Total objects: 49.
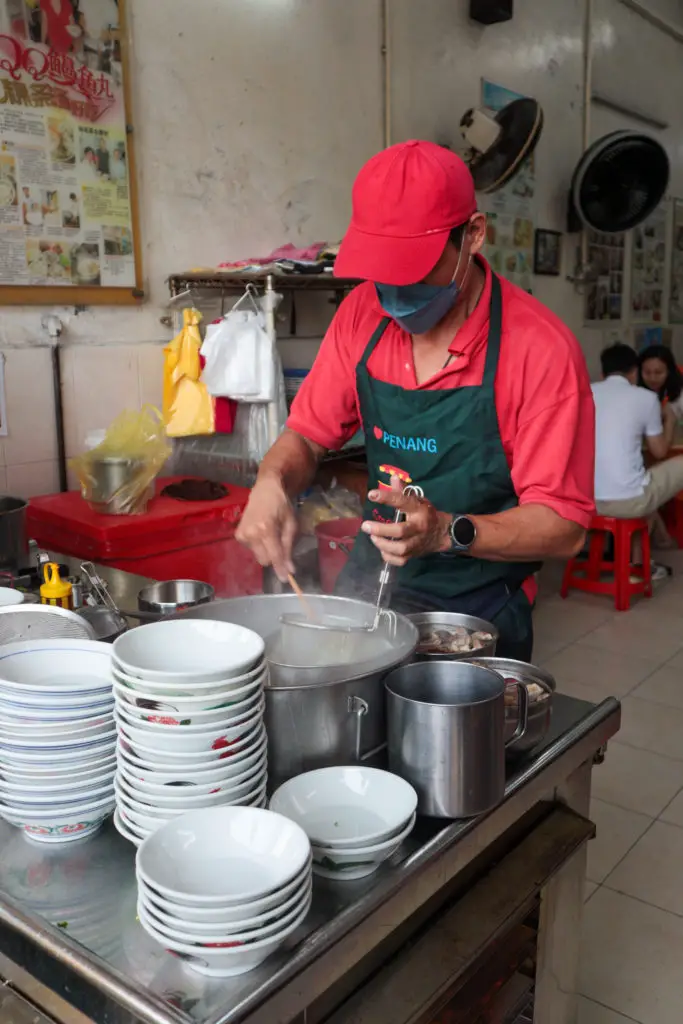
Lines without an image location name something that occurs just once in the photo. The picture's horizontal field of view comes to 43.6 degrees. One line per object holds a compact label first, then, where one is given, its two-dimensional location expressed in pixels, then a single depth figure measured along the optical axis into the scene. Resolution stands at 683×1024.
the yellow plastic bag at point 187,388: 3.46
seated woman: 5.82
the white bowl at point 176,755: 1.01
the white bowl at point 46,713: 1.08
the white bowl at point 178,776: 1.01
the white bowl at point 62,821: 1.09
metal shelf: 3.48
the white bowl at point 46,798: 1.09
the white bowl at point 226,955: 0.86
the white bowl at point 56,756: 1.08
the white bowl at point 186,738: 1.00
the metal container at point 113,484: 2.82
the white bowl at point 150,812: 1.02
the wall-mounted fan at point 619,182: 5.88
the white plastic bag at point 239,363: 3.38
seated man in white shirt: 4.93
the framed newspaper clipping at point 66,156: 3.05
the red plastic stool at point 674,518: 6.31
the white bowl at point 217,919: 0.85
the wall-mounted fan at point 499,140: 4.84
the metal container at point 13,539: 2.29
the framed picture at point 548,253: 6.11
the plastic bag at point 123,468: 2.83
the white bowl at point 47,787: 1.08
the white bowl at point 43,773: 1.09
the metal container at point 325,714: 1.12
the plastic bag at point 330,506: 3.90
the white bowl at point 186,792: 1.02
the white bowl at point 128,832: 1.04
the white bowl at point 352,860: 1.01
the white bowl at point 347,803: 1.07
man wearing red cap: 1.62
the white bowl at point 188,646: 1.10
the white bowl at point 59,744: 1.08
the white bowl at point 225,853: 0.92
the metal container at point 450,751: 1.09
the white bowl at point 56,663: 1.20
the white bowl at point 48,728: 1.08
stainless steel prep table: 0.87
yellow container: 1.83
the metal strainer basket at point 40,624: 1.47
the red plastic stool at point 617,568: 4.93
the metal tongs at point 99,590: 1.96
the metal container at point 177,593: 1.95
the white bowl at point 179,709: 1.00
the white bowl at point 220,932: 0.85
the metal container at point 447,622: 1.52
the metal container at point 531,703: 1.30
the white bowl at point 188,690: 0.99
